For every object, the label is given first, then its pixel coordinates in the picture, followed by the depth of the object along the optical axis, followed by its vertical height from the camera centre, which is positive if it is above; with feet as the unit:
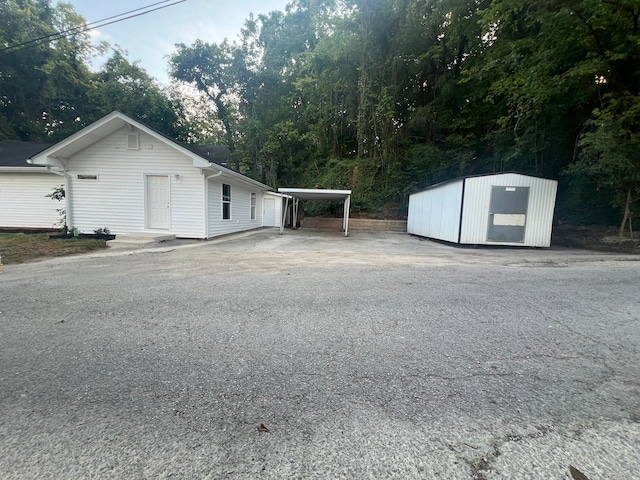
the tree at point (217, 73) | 79.15 +39.13
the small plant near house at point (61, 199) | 31.48 +0.43
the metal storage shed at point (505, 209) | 28.86 +1.26
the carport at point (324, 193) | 36.47 +2.82
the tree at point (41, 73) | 55.93 +28.57
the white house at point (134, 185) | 30.19 +2.31
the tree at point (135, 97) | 67.62 +27.10
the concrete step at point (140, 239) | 26.43 -3.25
